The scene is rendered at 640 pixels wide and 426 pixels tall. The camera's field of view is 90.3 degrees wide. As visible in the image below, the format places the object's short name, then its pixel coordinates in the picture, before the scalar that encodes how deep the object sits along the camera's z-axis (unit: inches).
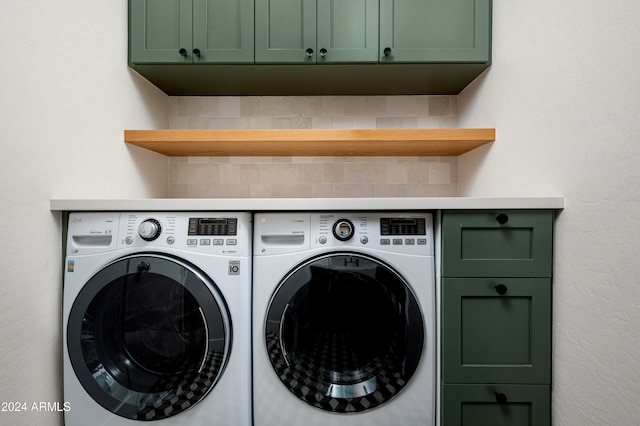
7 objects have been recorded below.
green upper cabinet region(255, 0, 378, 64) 59.7
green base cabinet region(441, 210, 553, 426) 45.4
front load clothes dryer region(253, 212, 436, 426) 45.6
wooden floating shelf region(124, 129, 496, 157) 61.4
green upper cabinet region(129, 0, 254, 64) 59.4
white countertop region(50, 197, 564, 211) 44.9
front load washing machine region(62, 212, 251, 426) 44.8
